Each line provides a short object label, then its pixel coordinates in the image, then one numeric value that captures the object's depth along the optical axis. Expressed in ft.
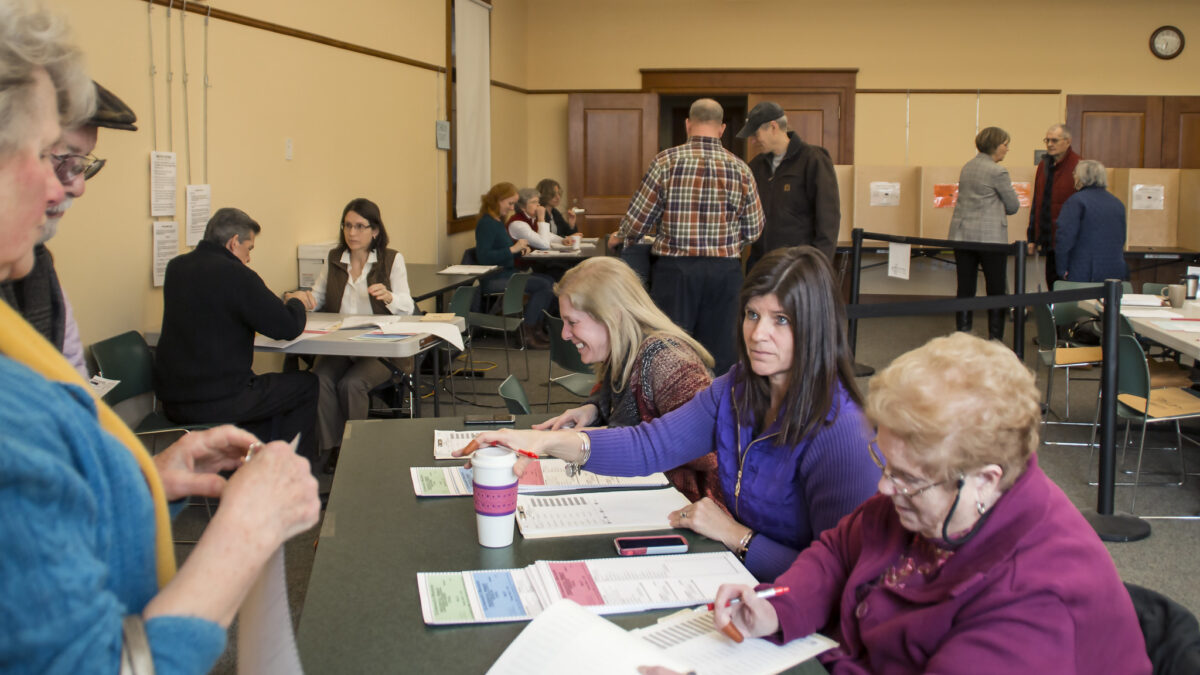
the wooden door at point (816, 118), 34.19
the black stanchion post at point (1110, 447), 10.87
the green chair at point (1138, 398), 13.17
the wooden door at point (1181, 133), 32.86
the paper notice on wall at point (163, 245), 14.79
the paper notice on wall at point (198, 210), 15.60
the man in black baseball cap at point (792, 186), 18.93
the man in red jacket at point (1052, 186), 25.64
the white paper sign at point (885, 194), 31.91
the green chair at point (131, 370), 12.24
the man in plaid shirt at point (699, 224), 16.39
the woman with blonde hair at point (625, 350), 8.45
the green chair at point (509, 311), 21.36
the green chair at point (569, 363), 14.55
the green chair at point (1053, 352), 17.42
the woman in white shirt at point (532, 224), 26.81
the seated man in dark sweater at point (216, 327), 12.60
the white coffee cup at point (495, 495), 5.65
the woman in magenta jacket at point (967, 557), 3.94
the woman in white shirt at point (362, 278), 16.34
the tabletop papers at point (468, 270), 22.62
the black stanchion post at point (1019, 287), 14.73
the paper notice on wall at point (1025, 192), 31.60
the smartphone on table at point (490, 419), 8.89
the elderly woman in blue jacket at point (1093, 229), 22.52
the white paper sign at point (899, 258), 18.07
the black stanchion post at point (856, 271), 19.19
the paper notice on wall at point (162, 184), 14.58
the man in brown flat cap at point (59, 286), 5.53
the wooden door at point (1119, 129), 32.99
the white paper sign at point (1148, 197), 30.68
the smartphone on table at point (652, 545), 5.68
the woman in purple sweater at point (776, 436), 5.95
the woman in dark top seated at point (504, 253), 25.16
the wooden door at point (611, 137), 33.63
